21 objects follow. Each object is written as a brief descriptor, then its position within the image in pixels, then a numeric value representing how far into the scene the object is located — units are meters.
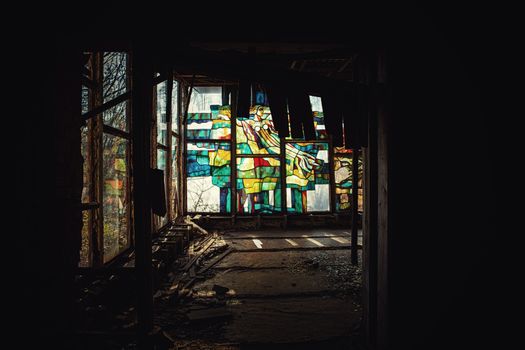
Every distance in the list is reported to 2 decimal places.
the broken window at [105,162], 4.09
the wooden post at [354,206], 5.45
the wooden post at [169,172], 8.20
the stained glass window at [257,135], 10.00
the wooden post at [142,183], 2.31
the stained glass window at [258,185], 9.95
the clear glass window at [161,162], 7.44
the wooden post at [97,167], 4.17
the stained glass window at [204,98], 9.99
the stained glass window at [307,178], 10.10
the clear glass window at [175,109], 8.70
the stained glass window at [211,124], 9.92
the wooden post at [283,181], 10.03
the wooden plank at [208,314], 3.64
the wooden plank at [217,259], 5.56
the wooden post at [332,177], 10.19
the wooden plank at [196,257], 5.53
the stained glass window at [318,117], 9.95
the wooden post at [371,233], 2.79
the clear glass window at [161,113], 7.34
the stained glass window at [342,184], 10.25
